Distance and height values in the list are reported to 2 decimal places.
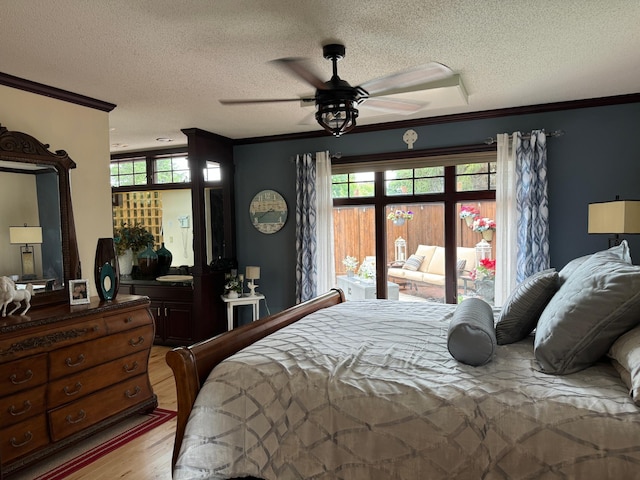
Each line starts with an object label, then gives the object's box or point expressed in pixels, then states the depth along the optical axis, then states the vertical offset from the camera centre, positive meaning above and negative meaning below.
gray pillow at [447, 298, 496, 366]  1.86 -0.54
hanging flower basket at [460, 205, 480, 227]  4.54 +0.00
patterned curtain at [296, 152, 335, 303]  4.96 -0.14
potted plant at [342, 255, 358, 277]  5.12 -0.55
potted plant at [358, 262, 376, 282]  5.01 -0.62
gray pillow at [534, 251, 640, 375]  1.68 -0.43
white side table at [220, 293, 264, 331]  4.95 -0.92
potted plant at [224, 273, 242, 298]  5.03 -0.77
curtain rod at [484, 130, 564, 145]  4.03 +0.70
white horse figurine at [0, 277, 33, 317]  2.61 -0.42
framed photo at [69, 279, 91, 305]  3.08 -0.48
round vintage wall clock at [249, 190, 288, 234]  5.27 +0.09
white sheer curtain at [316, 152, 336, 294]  4.94 -0.07
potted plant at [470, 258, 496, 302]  4.49 -0.66
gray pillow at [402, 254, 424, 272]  4.84 -0.52
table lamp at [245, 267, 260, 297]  5.05 -0.64
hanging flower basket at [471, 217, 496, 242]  4.44 -0.14
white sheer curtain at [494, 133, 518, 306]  4.16 -0.04
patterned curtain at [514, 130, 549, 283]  4.04 +0.07
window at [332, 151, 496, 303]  4.52 +0.03
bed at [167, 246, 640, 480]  1.46 -0.73
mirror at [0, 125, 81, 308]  2.98 +0.11
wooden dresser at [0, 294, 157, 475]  2.42 -0.93
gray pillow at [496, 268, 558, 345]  2.20 -0.48
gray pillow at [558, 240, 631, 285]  2.22 -0.27
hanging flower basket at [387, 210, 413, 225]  4.81 -0.01
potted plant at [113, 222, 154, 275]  5.65 -0.26
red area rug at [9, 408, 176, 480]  2.53 -1.42
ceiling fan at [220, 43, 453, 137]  2.17 +0.69
